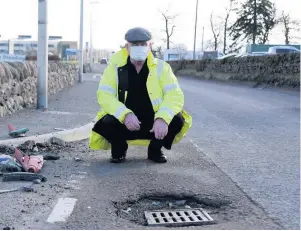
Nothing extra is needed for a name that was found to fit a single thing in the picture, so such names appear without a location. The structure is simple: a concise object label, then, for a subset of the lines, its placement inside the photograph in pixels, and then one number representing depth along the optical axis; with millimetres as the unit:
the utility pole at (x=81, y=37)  30278
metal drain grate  3734
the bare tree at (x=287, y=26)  57000
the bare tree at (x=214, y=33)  64625
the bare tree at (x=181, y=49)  76425
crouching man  5723
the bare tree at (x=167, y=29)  69250
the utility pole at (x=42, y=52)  10312
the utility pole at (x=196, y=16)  58438
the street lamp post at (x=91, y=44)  67900
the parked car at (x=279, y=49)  36875
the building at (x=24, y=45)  60547
